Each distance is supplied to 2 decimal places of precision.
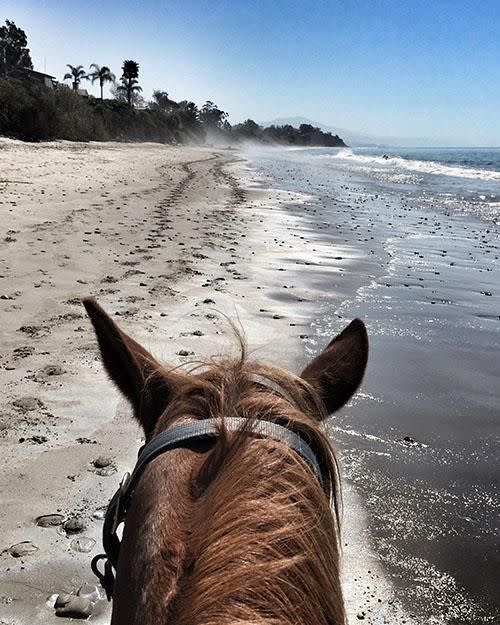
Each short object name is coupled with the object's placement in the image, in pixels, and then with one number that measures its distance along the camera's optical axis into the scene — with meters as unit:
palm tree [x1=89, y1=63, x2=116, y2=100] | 94.31
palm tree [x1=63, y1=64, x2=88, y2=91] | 93.19
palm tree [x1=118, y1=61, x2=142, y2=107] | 92.50
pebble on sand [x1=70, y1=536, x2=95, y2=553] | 2.82
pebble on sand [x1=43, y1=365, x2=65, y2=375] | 4.62
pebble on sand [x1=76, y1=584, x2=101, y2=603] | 2.55
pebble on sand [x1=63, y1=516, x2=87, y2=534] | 2.95
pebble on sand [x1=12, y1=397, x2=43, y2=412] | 4.02
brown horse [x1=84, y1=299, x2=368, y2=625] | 0.93
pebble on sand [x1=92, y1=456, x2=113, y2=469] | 3.52
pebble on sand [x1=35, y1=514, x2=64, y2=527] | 2.97
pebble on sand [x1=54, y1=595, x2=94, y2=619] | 2.44
